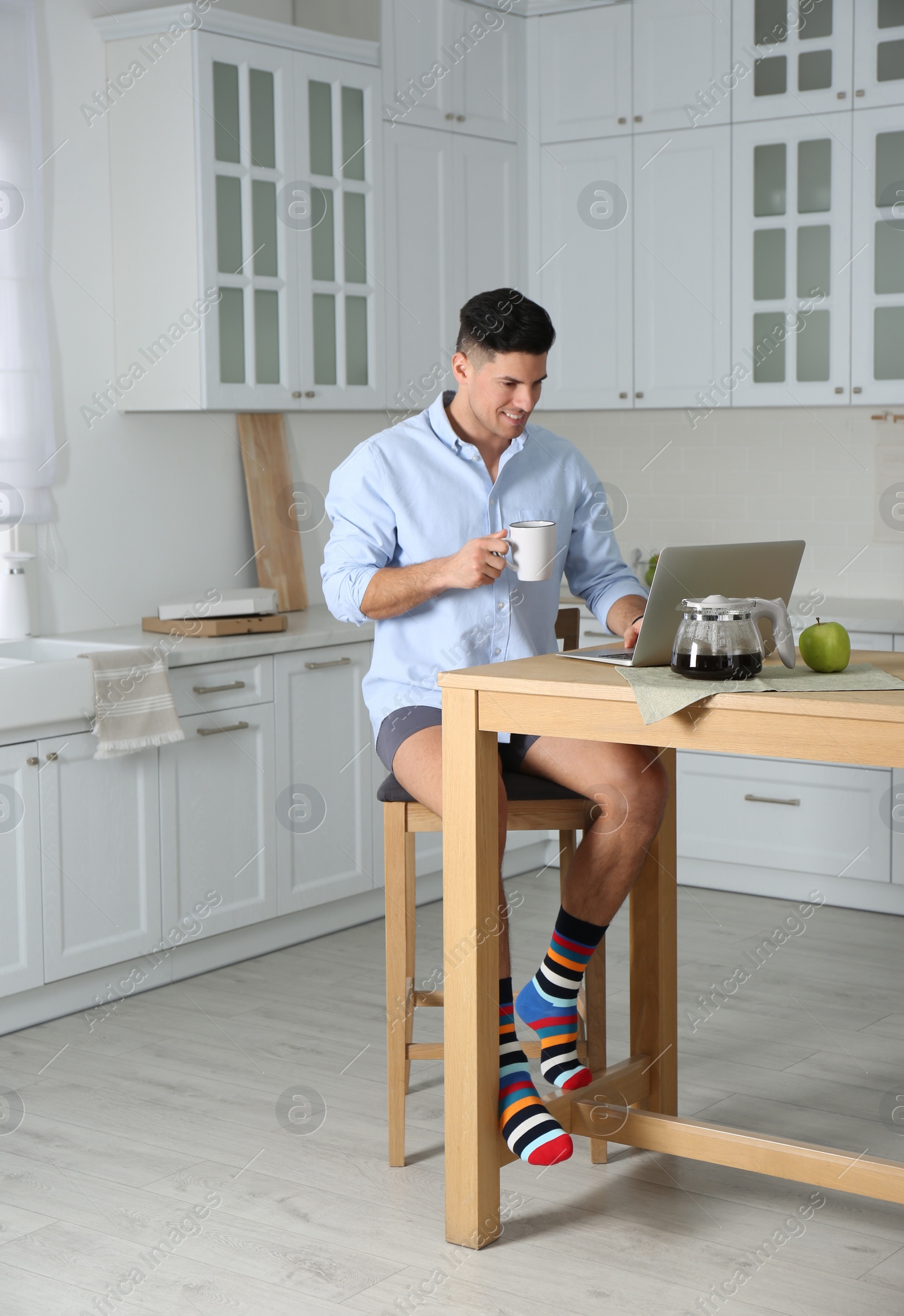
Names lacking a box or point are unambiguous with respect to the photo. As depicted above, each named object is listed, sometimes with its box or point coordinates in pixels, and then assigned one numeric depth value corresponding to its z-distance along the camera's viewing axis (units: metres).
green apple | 2.24
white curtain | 3.90
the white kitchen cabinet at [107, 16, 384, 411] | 4.06
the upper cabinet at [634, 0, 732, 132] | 4.76
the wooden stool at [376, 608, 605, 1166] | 2.69
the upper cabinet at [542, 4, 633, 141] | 4.96
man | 2.53
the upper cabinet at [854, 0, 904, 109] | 4.47
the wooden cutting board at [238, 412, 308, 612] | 4.68
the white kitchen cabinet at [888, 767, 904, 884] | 4.35
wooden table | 2.10
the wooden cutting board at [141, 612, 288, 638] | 4.10
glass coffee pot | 2.17
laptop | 2.21
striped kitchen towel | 3.61
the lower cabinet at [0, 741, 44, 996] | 3.44
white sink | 3.38
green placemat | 2.11
